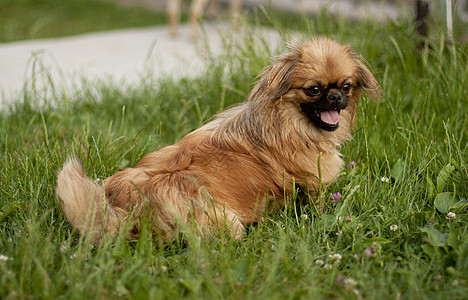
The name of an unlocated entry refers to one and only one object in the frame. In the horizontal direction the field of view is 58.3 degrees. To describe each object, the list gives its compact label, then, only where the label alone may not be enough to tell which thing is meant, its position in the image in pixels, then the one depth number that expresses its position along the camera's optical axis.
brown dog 2.18
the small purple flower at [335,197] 2.55
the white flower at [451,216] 2.30
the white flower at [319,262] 1.99
